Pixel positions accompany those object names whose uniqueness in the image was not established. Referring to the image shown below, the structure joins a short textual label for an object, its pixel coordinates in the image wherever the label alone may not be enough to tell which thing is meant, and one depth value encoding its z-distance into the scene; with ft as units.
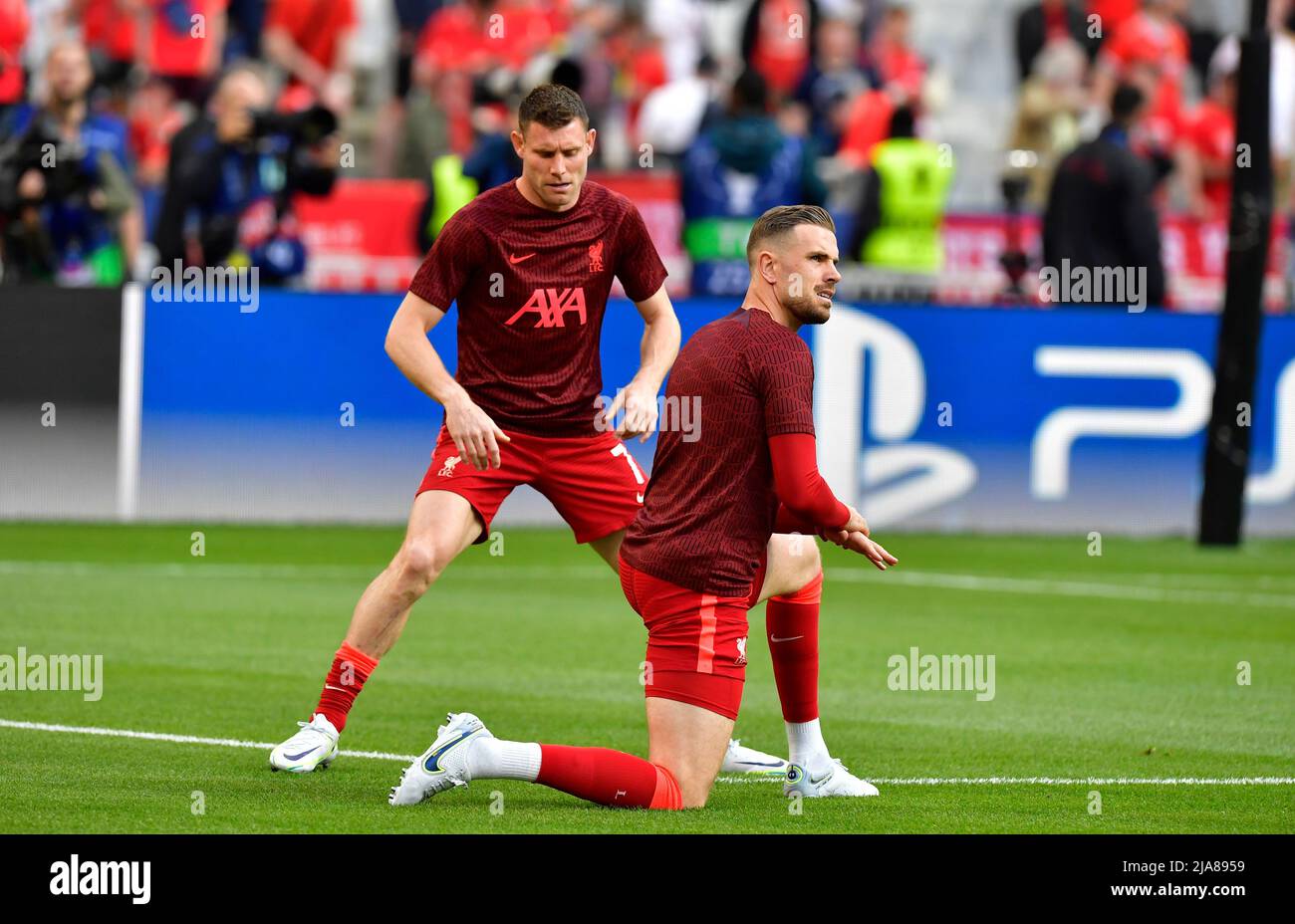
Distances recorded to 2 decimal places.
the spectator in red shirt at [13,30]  65.46
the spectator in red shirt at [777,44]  82.84
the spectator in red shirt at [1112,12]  88.79
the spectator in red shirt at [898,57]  83.51
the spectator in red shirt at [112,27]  79.61
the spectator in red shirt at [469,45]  74.69
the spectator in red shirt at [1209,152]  81.10
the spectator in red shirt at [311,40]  78.59
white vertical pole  55.57
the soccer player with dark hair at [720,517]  25.12
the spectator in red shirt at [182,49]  76.18
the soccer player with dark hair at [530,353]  28.76
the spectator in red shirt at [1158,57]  82.58
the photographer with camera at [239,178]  57.98
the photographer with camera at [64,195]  58.29
